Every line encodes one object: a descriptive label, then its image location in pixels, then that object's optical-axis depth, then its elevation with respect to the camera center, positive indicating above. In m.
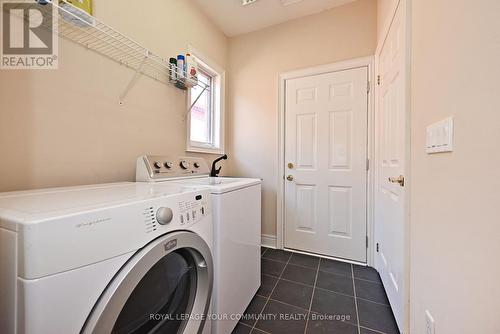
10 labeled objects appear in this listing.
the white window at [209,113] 2.14 +0.61
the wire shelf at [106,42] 0.97 +0.74
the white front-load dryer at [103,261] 0.41 -0.26
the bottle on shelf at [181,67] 1.58 +0.79
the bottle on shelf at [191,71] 1.64 +0.80
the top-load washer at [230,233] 1.00 -0.41
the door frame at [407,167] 1.06 -0.01
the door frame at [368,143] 1.89 +0.31
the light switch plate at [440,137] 0.69 +0.11
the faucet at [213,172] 1.35 -0.05
